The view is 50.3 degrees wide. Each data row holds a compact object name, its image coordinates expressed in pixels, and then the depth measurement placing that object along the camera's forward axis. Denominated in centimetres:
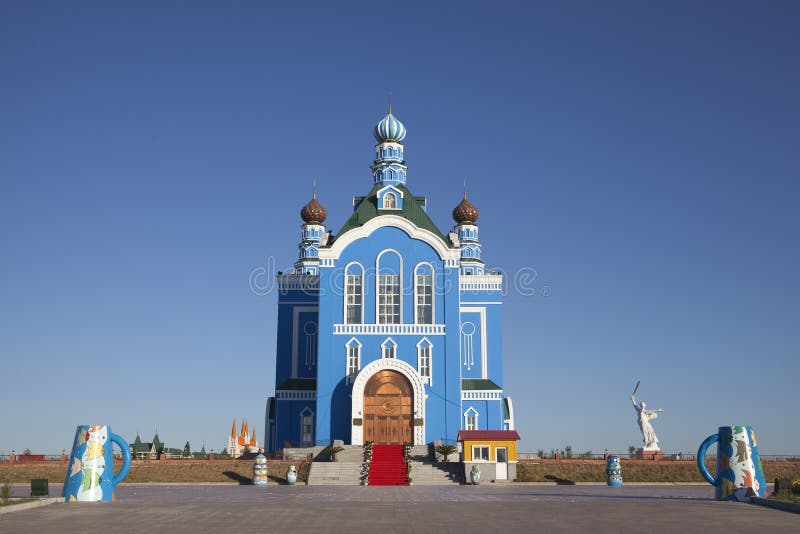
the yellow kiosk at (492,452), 3684
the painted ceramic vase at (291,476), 3631
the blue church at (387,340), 4288
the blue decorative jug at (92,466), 2373
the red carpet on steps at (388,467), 3625
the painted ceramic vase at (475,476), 3594
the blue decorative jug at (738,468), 2409
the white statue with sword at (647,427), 4378
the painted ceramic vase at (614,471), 3619
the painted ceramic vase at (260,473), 3603
